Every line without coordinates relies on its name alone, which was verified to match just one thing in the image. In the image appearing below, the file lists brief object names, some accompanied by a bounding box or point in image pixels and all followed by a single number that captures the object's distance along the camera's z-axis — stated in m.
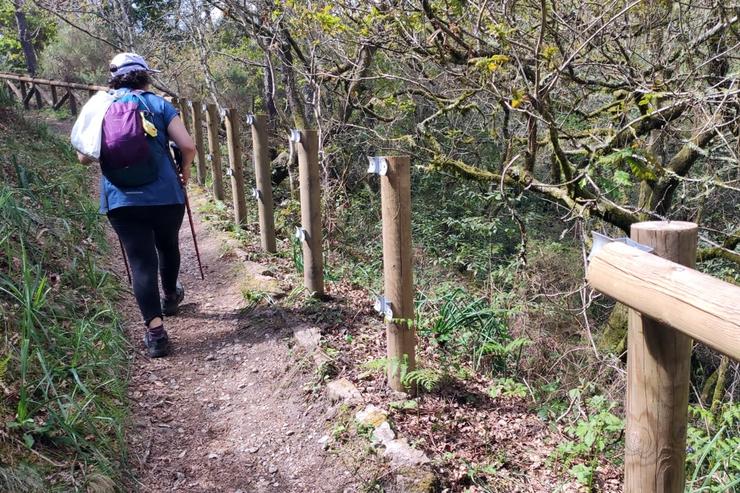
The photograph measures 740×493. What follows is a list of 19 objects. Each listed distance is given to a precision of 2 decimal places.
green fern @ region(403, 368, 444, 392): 3.03
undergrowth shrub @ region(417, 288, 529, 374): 3.82
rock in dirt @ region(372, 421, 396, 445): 2.72
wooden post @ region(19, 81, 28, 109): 17.02
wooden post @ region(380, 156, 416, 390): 2.89
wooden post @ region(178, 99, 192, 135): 9.91
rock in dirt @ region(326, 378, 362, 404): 3.09
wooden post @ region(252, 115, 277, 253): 5.39
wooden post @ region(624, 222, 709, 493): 1.57
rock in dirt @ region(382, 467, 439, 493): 2.48
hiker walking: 3.44
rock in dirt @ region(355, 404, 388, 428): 2.84
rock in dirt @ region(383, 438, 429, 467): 2.58
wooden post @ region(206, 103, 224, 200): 7.71
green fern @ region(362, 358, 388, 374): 3.20
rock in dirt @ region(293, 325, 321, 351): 3.71
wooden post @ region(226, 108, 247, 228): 6.43
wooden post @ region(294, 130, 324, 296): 4.12
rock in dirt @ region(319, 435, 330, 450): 2.89
